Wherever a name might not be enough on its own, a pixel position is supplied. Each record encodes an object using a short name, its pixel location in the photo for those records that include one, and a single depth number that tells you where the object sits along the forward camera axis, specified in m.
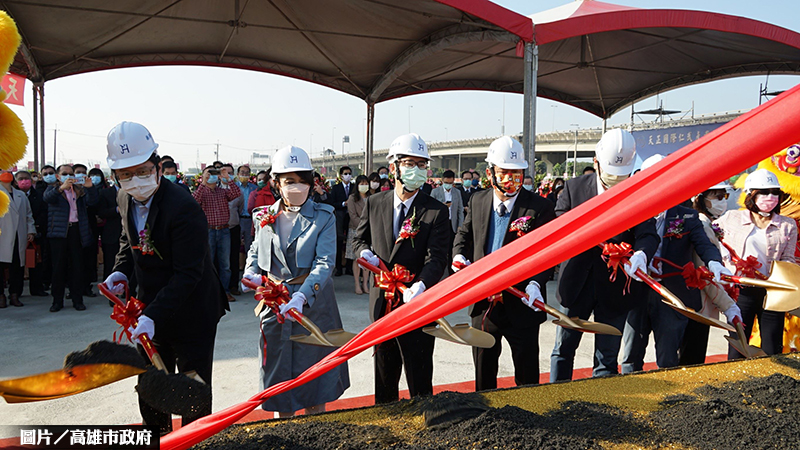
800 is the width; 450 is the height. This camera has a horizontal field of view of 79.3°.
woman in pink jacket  3.84
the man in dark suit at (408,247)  3.04
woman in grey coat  2.76
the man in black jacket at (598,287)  3.04
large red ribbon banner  1.10
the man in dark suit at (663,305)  3.36
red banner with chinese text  10.29
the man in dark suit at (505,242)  3.11
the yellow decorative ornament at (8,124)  1.33
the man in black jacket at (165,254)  2.38
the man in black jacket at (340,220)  8.66
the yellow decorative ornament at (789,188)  4.21
